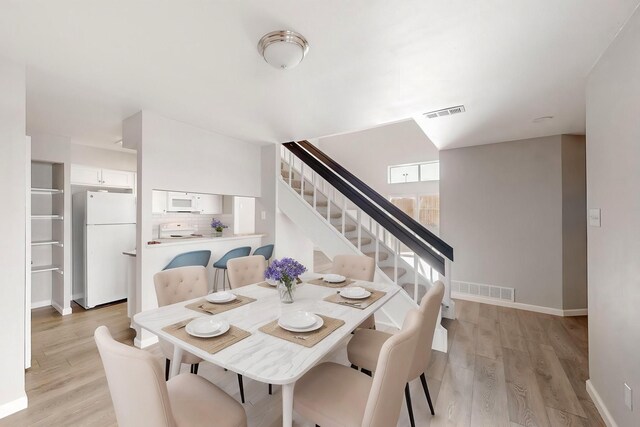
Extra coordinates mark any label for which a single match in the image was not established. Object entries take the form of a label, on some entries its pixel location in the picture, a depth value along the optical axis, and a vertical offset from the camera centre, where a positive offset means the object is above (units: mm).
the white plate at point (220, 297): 1792 -554
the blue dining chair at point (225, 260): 3467 -580
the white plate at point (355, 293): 1871 -552
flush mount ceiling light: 1590 +1014
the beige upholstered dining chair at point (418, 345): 1565 -866
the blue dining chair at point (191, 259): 3023 -509
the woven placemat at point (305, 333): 1261 -585
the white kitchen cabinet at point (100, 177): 3957 +597
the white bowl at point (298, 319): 1384 -558
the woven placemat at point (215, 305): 1646 -578
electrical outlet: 1472 -1011
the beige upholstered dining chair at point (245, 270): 2443 -523
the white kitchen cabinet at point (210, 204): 5082 +215
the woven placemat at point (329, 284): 2218 -579
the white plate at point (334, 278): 2277 -544
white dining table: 1062 -589
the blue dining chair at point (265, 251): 3832 -517
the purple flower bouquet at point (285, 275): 1755 -391
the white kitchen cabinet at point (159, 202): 4532 +224
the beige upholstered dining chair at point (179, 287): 1849 -556
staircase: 2869 -231
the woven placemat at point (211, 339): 1199 -580
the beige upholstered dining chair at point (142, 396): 901 -632
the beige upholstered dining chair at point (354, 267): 2609 -517
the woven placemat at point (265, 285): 2201 -579
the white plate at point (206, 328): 1286 -556
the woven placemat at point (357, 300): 1749 -581
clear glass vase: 1771 -502
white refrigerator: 3707 -402
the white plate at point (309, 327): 1352 -569
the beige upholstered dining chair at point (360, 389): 1011 -858
